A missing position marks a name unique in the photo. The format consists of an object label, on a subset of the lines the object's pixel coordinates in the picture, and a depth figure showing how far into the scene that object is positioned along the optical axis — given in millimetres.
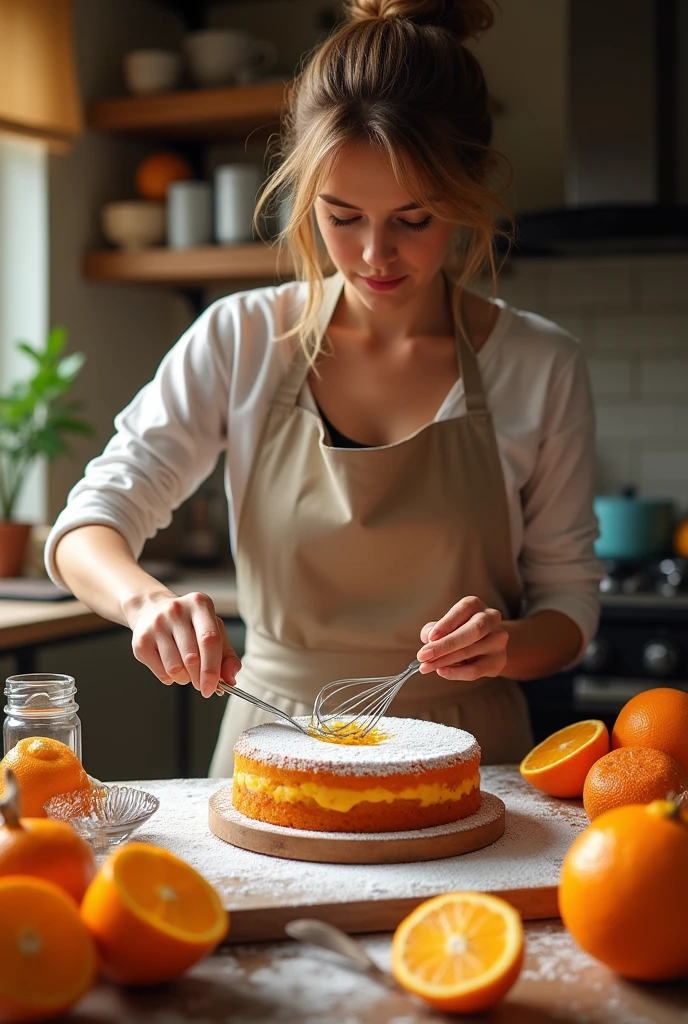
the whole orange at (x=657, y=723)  1153
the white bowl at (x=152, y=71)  3045
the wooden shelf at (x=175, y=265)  2984
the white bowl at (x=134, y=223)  3078
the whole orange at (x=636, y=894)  788
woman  1353
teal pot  2877
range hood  2893
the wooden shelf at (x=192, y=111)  2930
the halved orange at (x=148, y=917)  769
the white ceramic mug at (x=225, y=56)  3041
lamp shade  2699
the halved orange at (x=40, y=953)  715
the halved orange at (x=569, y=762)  1174
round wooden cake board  1028
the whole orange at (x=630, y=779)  1055
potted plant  2652
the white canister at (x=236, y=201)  2996
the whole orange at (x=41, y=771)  1021
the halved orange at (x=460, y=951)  752
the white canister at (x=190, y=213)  3055
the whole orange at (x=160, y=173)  3158
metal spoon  801
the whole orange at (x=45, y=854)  832
